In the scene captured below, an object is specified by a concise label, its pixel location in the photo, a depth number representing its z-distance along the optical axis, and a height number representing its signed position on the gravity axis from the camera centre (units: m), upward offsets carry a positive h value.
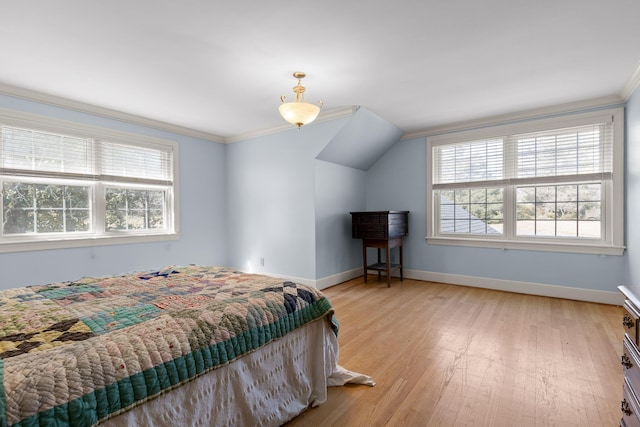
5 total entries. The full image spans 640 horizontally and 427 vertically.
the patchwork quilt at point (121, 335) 0.90 -0.48
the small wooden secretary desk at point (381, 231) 4.46 -0.34
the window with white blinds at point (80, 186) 3.27 +0.33
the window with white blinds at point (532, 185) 3.65 +0.29
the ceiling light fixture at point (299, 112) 2.70 +0.88
